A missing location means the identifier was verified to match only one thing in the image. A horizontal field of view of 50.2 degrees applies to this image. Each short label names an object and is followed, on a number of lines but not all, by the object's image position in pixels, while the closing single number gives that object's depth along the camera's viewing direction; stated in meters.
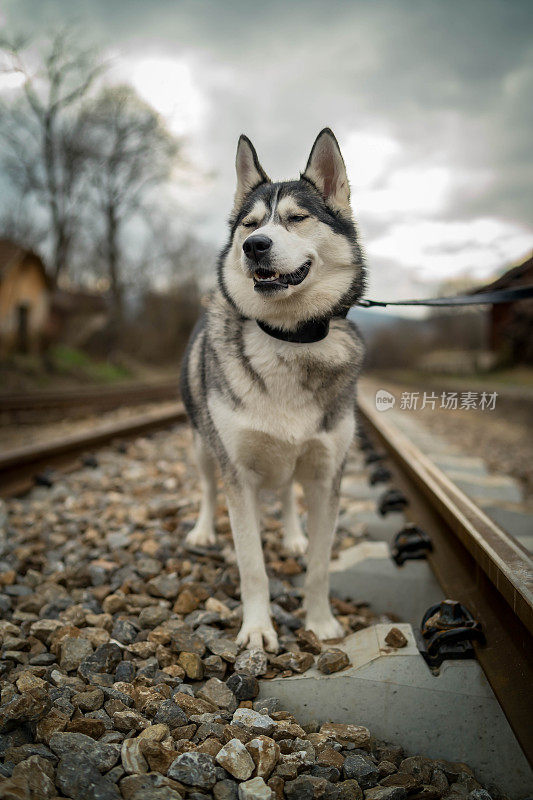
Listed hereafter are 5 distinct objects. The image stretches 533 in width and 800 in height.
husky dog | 2.32
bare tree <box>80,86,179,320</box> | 22.09
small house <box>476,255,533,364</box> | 12.09
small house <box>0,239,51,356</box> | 17.55
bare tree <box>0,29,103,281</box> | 18.38
